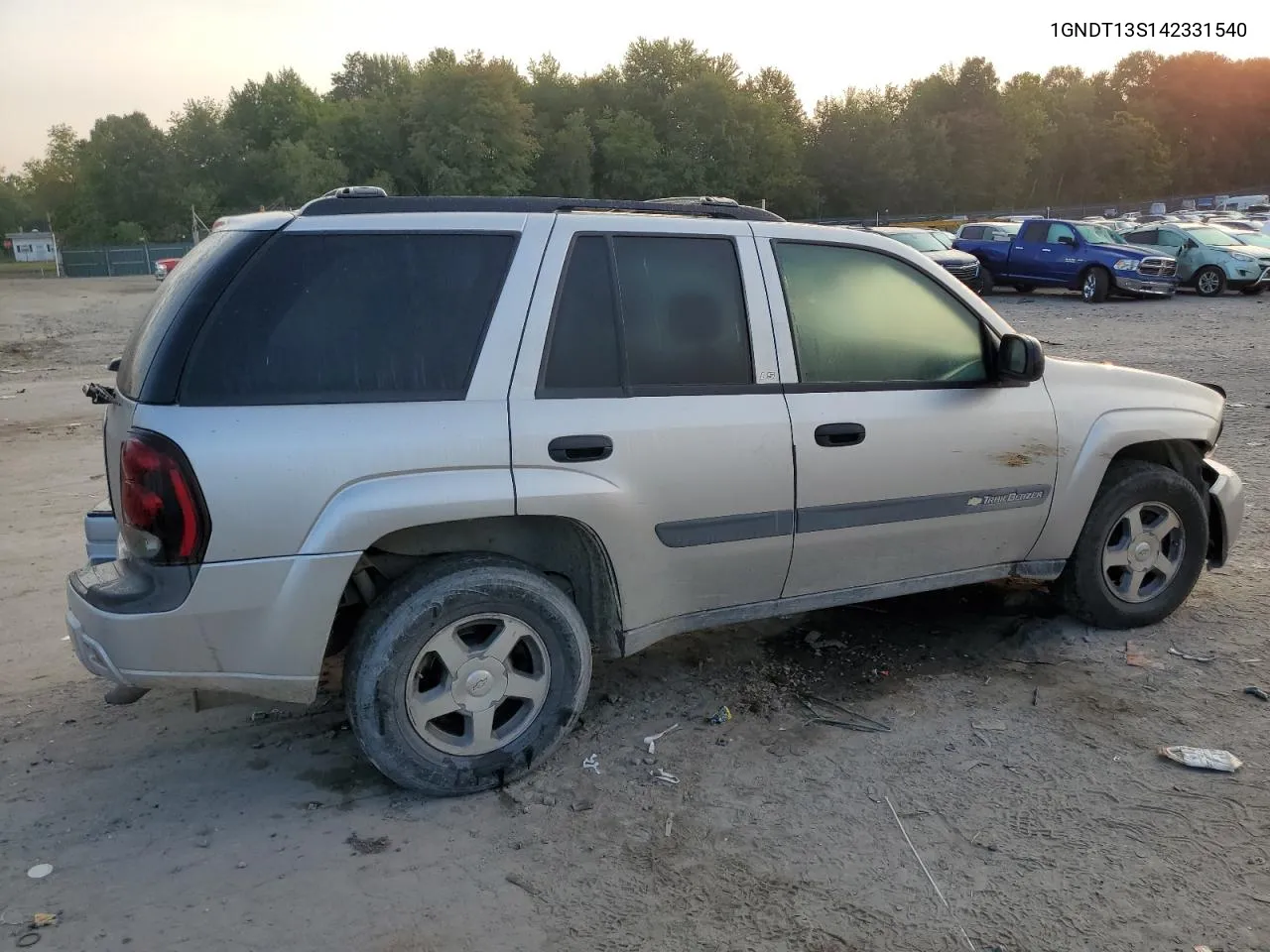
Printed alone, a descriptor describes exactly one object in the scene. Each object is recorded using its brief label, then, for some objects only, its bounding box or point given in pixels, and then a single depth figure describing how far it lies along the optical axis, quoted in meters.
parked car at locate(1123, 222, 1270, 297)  22.92
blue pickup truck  22.05
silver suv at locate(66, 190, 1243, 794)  3.04
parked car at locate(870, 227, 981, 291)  22.75
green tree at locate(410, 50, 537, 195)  66.81
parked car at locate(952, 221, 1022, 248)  24.66
